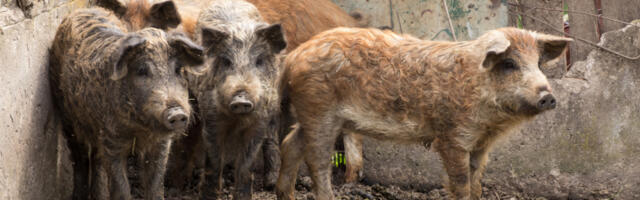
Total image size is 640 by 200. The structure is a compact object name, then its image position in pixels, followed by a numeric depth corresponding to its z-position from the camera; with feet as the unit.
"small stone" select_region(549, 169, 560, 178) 48.34
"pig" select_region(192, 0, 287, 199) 40.40
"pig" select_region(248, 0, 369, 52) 51.34
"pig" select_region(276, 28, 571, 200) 38.81
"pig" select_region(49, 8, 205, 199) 35.01
